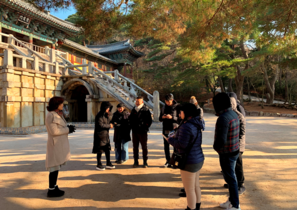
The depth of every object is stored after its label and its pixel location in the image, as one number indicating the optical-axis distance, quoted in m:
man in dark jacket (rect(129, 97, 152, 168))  4.14
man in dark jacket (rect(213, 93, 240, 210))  2.47
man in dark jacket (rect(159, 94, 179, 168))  4.17
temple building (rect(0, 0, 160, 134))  9.59
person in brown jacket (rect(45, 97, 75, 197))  2.91
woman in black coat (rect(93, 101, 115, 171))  3.96
